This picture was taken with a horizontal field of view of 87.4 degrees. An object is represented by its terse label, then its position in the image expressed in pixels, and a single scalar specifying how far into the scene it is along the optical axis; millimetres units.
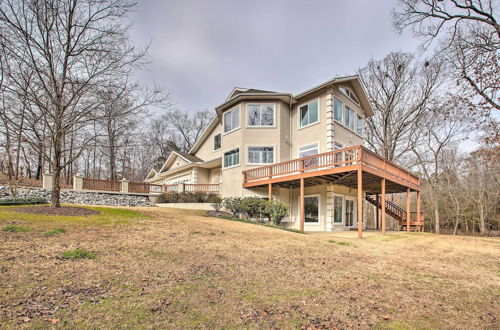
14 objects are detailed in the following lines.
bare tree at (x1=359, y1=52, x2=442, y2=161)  22125
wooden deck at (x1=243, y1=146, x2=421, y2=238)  11548
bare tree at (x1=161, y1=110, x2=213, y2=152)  42062
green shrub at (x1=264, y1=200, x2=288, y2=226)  13453
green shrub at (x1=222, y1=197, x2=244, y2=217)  14617
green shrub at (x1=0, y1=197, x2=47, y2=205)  10733
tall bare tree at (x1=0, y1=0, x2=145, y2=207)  8266
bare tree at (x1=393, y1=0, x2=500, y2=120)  10359
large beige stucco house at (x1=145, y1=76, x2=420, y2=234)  14217
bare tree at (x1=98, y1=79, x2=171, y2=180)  9156
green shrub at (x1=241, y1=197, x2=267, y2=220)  13899
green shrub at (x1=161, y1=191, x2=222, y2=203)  19000
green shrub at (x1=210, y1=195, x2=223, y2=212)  16038
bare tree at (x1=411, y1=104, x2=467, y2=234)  23906
